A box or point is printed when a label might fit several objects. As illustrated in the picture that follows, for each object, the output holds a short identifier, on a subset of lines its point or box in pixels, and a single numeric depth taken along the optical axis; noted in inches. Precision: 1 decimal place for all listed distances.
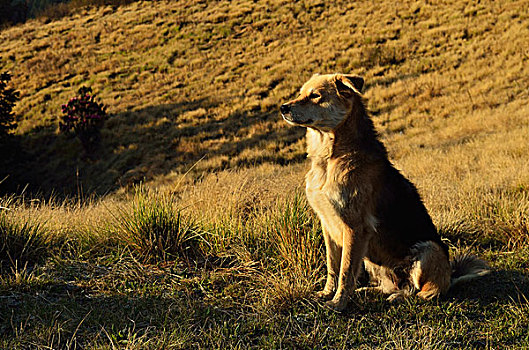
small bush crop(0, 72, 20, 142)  1518.2
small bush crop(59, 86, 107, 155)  1611.7
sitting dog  279.0
